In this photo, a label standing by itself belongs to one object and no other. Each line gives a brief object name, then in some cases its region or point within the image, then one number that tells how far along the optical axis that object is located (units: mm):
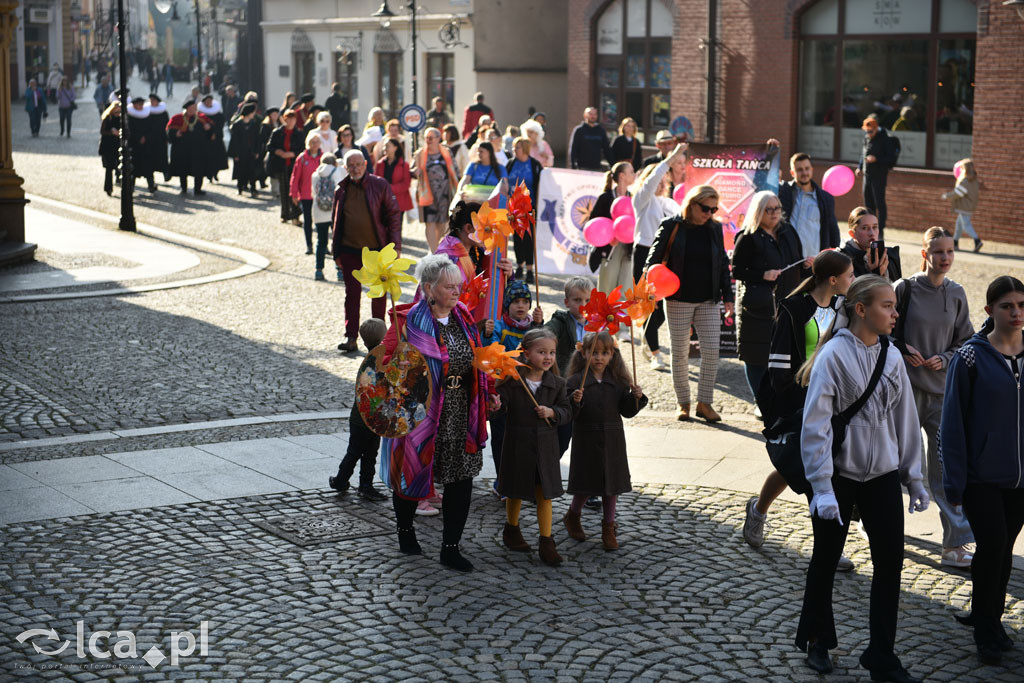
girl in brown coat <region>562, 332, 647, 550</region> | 7641
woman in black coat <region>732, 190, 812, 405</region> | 10297
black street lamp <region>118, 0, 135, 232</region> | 22109
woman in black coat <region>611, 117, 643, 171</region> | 22452
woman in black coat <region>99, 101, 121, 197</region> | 26422
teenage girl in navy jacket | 6168
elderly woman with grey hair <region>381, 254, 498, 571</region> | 7219
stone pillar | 19281
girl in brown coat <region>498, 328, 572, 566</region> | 7453
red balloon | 8469
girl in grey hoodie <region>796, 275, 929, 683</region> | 5820
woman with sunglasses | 10617
